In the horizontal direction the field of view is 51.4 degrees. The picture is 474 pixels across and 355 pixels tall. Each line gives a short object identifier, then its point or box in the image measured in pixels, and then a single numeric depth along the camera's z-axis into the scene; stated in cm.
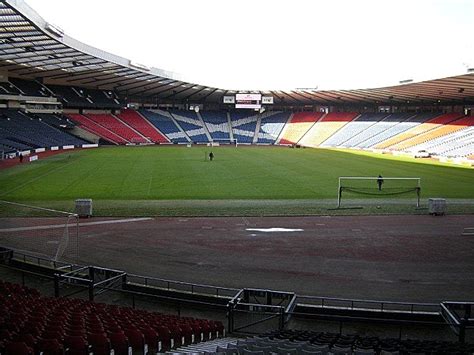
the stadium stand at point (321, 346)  853
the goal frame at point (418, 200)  3078
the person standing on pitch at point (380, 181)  3561
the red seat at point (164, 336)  1038
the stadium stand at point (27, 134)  6391
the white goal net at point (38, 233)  2048
